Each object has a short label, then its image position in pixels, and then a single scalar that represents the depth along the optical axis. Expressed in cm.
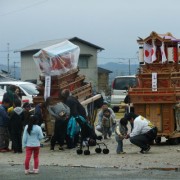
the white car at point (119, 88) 3710
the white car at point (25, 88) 2906
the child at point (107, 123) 2289
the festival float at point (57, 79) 2066
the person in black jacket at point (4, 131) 1923
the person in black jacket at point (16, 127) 1866
